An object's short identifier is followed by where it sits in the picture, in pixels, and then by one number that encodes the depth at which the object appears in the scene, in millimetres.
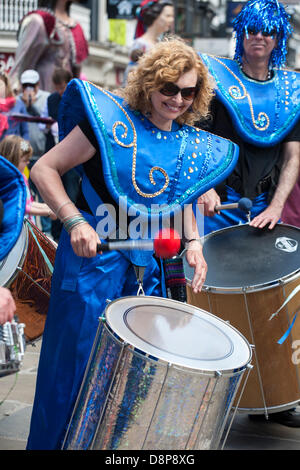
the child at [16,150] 4988
